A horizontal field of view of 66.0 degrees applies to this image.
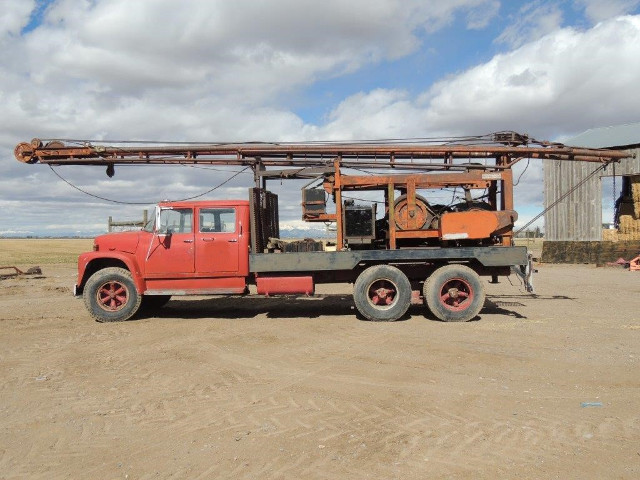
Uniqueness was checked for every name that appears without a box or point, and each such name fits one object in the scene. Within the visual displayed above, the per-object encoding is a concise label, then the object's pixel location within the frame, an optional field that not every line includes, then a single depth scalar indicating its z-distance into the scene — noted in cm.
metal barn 2255
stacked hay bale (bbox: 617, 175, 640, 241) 2212
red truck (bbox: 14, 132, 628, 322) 951
